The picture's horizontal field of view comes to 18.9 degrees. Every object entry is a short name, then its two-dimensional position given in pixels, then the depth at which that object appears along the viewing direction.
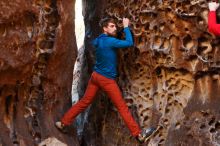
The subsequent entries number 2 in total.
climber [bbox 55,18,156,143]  6.98
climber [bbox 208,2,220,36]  6.37
